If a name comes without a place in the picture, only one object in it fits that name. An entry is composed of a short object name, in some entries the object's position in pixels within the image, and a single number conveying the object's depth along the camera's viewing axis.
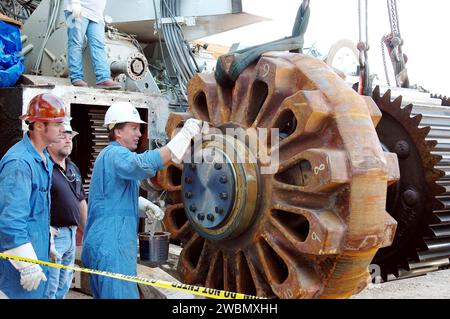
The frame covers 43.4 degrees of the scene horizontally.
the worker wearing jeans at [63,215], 3.81
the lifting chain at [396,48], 5.44
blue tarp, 5.22
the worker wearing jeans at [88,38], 5.64
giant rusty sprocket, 2.93
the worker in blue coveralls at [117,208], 3.34
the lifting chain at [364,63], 4.12
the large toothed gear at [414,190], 4.33
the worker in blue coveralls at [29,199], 3.05
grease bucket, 3.81
